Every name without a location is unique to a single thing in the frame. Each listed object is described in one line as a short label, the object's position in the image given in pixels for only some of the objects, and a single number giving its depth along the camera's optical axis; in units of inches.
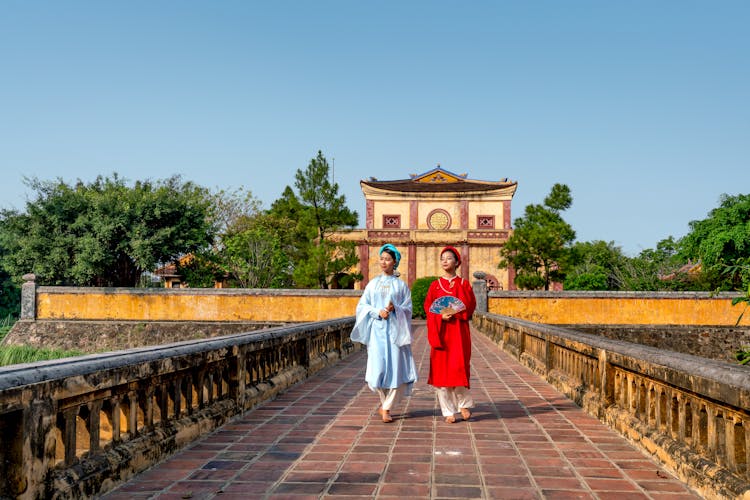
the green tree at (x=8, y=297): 1729.8
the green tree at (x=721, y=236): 1189.7
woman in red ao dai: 262.1
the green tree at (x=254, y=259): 1427.2
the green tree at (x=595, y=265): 1387.8
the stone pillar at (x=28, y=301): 1209.4
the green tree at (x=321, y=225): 1354.6
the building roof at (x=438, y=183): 1903.3
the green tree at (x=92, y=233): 1192.2
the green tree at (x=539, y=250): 1400.1
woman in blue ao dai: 263.4
